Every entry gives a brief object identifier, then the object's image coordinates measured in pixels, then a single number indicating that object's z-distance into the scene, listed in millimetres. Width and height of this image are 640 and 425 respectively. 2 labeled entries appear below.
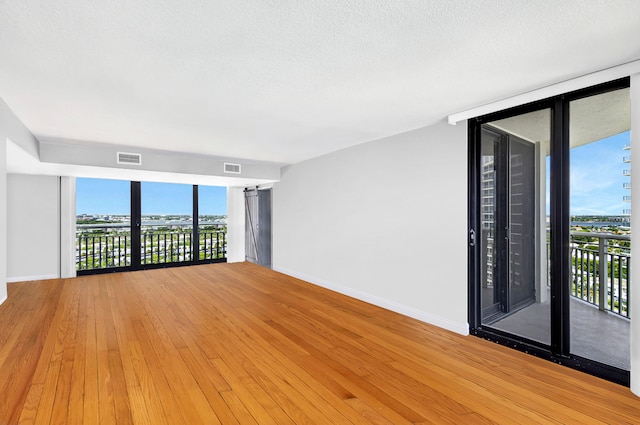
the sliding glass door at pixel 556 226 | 2369
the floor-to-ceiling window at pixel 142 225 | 6398
